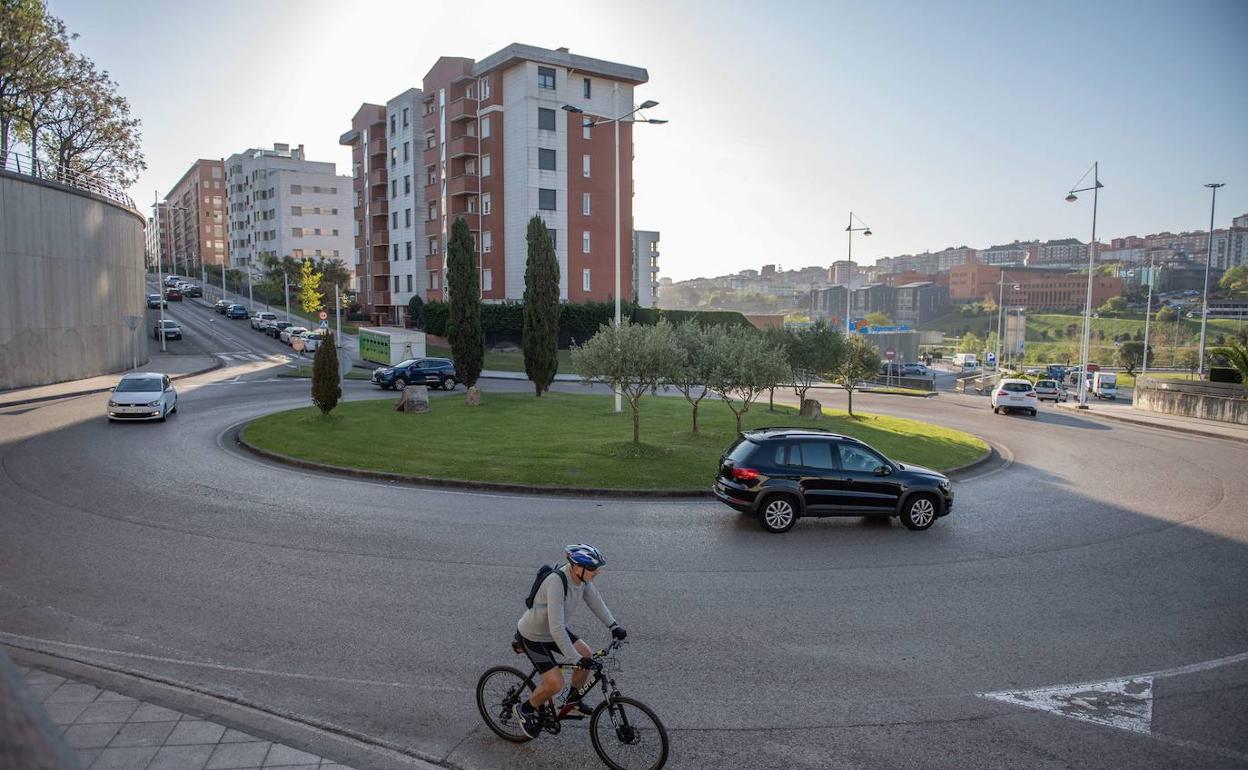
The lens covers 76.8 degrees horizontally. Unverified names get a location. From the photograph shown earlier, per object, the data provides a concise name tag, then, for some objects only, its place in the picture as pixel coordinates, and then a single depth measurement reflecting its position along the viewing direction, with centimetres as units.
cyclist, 617
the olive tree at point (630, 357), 1992
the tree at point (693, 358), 2069
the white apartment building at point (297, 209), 10906
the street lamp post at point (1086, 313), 3726
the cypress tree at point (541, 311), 3256
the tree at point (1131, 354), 8526
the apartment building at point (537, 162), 5753
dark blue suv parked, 3719
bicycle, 616
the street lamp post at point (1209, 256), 4223
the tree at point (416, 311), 6593
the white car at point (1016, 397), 3475
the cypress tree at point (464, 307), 3253
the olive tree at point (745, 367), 2072
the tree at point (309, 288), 6606
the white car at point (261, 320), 6750
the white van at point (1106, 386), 5634
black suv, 1370
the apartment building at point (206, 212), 14938
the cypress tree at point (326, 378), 2416
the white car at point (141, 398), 2411
